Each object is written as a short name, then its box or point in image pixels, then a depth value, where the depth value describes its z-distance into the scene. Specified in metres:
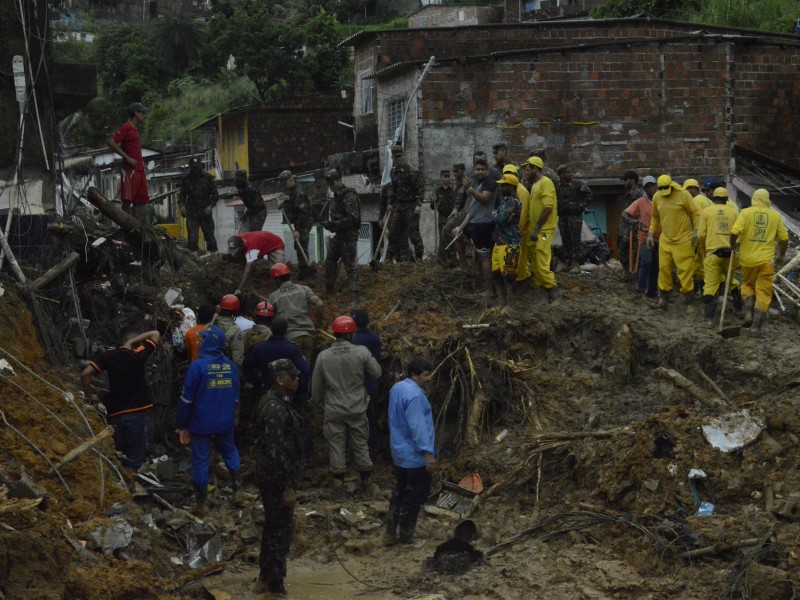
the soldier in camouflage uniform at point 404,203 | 15.88
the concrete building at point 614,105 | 21.81
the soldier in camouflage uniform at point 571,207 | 15.52
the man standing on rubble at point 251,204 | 17.23
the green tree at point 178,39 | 56.50
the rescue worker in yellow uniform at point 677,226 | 13.10
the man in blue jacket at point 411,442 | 9.31
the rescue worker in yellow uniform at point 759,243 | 11.95
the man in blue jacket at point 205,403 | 10.21
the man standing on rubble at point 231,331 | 11.90
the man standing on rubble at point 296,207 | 16.66
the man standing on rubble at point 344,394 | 11.05
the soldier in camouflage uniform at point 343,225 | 14.38
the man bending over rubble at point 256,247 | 14.23
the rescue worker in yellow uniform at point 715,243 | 12.53
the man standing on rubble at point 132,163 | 13.90
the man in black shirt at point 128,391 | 9.97
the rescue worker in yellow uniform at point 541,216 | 13.06
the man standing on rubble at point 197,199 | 17.36
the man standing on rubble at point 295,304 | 12.57
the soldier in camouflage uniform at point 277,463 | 8.27
